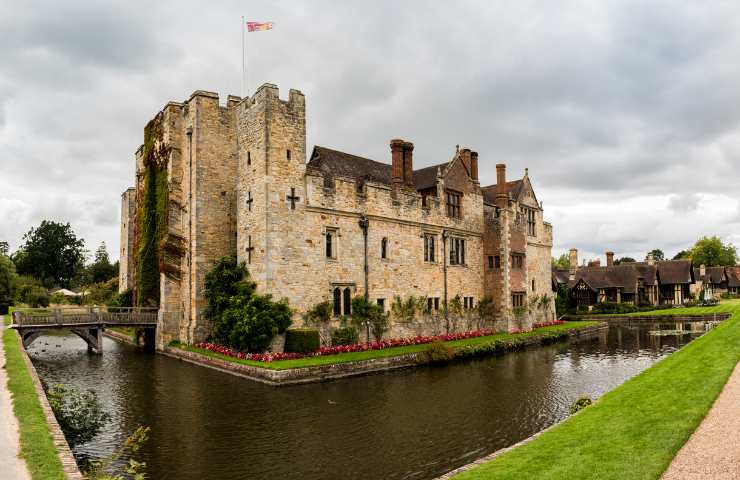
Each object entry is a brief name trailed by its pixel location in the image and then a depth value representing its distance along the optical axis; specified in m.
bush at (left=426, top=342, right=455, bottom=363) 25.22
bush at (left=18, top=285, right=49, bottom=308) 52.45
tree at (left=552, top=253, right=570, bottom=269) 124.00
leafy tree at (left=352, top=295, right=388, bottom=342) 28.08
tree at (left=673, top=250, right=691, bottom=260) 119.47
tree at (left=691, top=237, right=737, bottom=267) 110.38
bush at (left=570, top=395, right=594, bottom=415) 14.72
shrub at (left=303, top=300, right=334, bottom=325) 26.03
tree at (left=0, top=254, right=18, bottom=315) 47.88
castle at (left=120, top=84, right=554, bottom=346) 25.78
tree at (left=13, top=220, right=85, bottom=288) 85.50
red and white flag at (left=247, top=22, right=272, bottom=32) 25.84
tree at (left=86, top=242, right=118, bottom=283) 79.62
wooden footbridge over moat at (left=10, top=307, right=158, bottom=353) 26.88
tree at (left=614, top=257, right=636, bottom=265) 132.88
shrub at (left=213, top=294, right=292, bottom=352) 23.67
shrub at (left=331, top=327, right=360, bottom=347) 26.64
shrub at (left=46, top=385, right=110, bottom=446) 11.66
